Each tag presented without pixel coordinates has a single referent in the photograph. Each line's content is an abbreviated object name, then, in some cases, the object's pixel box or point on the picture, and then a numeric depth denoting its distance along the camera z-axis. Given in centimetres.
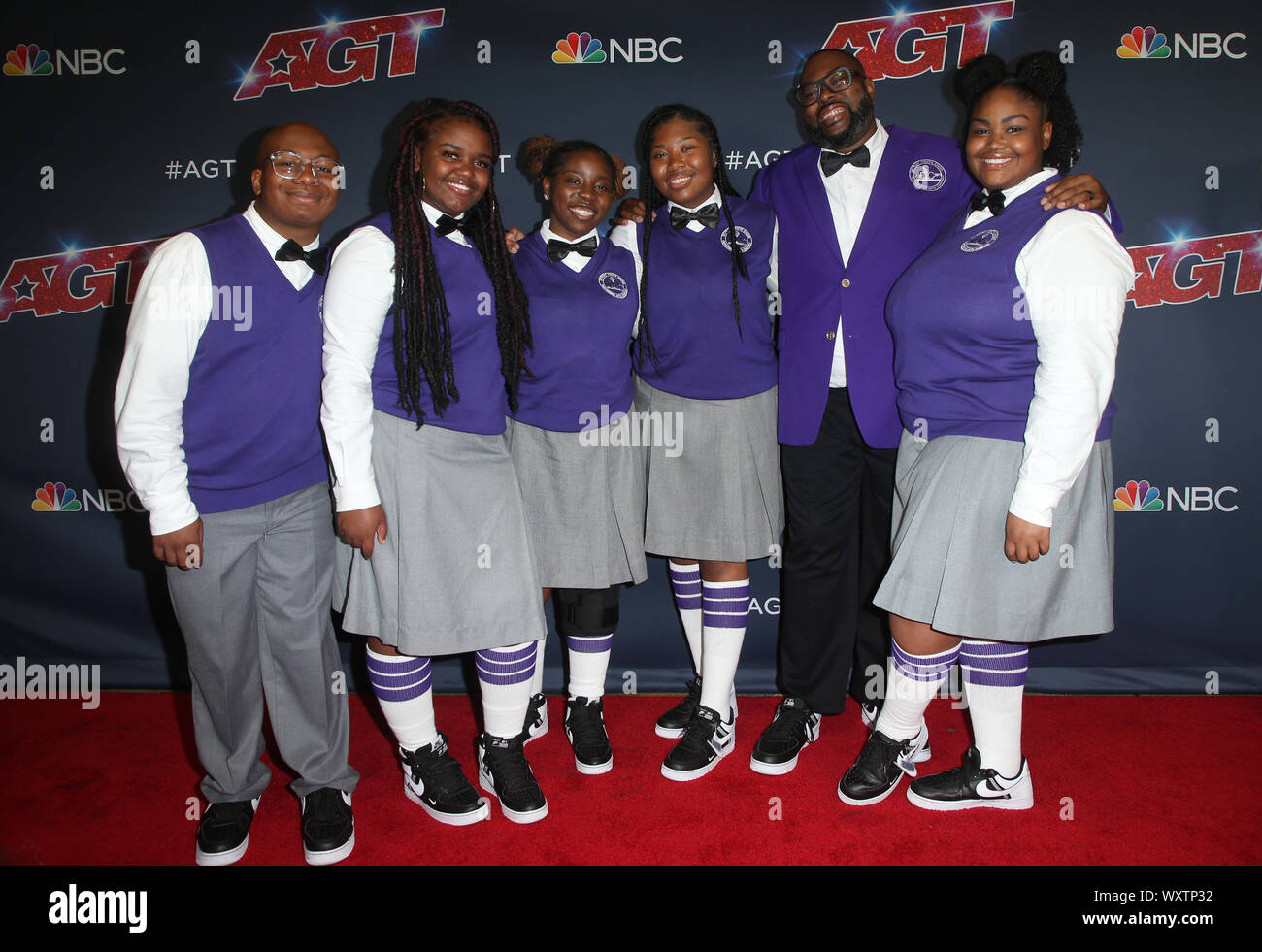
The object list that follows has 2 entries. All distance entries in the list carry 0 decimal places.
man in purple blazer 229
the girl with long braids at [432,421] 196
